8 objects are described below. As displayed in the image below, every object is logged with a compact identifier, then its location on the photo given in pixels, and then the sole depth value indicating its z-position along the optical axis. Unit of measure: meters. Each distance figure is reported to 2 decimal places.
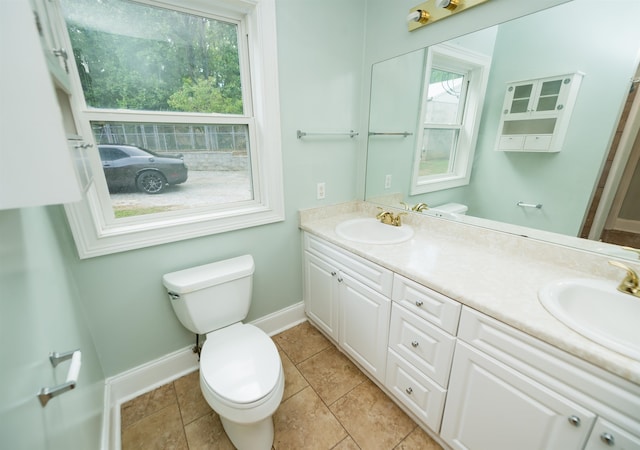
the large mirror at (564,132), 0.99
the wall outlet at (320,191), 1.86
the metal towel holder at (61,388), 0.59
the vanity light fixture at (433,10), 1.26
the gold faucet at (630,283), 0.90
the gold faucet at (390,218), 1.73
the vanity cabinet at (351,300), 1.32
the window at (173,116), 1.17
